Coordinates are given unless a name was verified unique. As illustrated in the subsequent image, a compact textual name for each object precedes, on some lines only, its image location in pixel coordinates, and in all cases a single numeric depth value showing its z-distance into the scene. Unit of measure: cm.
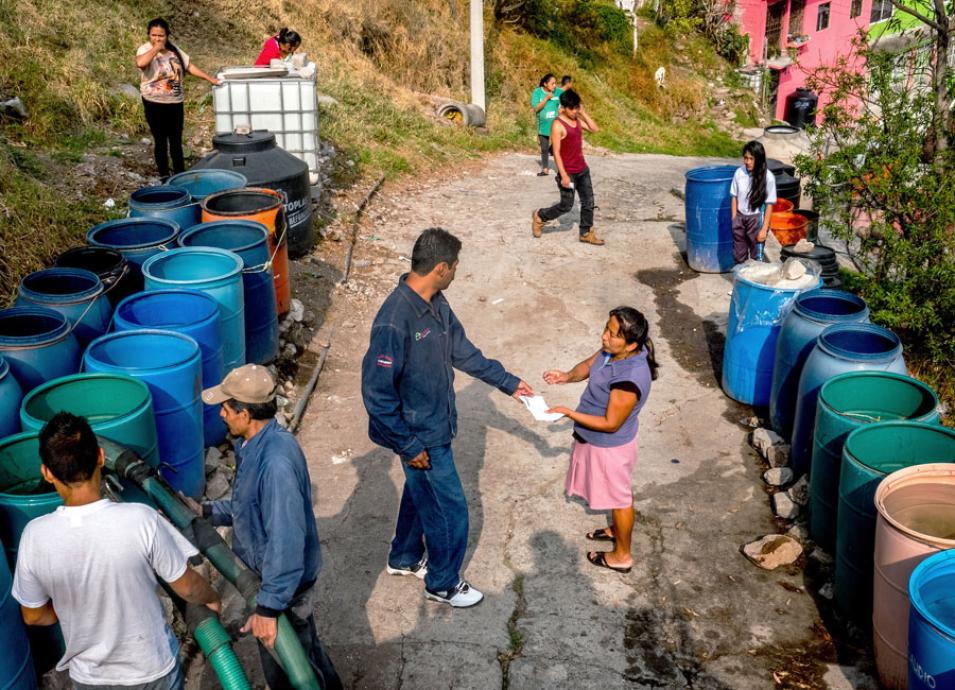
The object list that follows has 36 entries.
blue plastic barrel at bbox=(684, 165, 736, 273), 904
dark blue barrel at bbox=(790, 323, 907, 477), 532
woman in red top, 1079
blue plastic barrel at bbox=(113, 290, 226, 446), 527
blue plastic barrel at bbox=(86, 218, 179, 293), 612
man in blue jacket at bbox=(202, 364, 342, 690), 323
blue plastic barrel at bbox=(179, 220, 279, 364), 639
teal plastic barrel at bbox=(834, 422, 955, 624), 433
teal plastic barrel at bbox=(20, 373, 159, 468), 421
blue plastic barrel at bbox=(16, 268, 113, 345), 522
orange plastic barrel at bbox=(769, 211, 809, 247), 979
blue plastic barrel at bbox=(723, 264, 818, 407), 648
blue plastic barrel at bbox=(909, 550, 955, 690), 325
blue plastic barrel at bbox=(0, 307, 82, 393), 467
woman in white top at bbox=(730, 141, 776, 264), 828
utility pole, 1630
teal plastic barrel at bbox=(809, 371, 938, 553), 486
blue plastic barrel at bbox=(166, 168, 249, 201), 759
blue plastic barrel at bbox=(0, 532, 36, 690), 341
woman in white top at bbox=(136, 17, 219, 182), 845
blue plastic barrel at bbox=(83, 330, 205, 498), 474
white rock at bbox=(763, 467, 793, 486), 577
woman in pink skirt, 453
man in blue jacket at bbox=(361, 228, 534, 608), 406
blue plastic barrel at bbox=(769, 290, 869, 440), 590
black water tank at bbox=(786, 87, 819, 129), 2686
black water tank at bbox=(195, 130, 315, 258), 799
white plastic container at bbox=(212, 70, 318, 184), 954
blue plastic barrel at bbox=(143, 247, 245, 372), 563
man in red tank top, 957
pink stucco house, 2816
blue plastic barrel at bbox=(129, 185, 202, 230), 677
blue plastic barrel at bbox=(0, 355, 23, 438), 427
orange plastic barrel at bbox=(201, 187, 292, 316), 698
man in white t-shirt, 286
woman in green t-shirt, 1318
